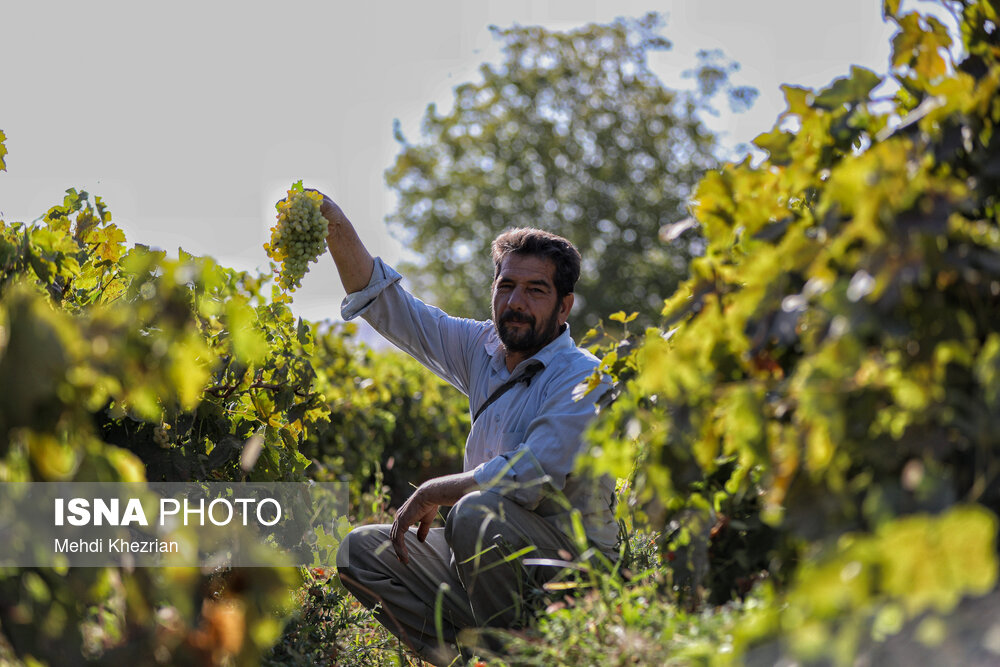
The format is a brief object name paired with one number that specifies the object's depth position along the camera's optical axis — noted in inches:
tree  950.4
